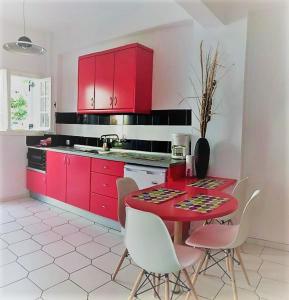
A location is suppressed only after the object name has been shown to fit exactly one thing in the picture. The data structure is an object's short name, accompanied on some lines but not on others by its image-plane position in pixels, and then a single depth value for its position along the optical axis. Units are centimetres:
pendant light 260
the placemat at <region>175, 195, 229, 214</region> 172
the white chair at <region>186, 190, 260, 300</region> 175
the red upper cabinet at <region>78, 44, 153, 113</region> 328
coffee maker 307
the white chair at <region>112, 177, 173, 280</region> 218
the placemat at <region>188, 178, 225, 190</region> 243
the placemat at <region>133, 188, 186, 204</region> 190
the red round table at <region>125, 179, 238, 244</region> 157
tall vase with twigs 275
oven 418
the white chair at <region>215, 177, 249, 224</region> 228
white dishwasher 274
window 429
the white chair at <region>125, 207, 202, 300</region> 141
